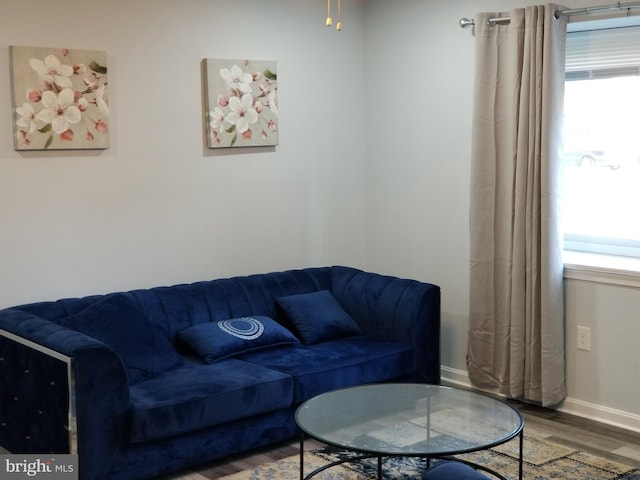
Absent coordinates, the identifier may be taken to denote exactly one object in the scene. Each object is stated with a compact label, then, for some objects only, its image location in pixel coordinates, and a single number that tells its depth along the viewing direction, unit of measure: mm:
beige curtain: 4344
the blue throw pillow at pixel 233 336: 4219
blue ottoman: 2328
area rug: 3695
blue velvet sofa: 3492
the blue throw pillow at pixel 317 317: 4598
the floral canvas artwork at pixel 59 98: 4070
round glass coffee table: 3156
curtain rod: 4117
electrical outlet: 4414
